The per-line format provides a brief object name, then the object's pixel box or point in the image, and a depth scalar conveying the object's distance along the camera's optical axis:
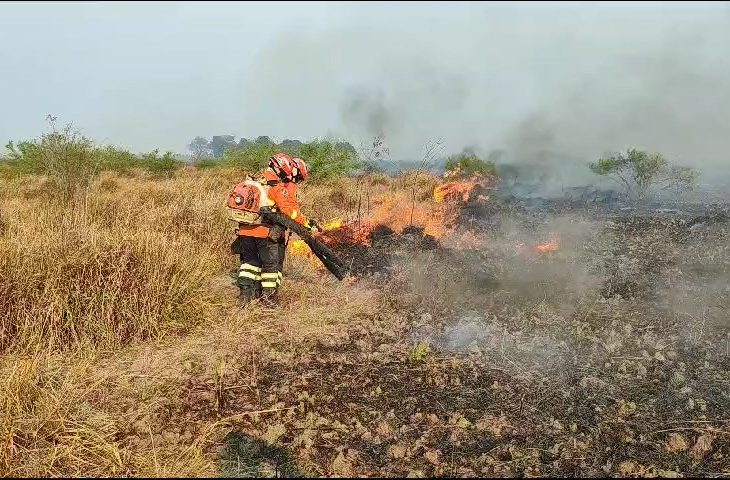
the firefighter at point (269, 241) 5.74
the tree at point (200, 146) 116.50
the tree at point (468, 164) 17.53
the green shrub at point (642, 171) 15.65
